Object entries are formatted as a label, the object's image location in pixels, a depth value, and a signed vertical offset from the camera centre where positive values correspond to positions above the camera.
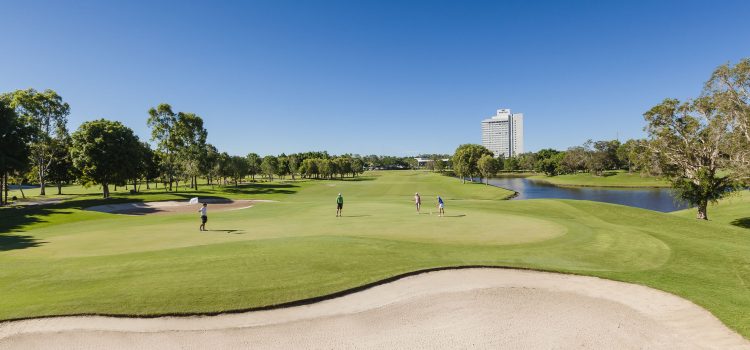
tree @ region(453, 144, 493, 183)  103.22 +1.64
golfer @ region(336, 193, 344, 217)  30.73 -3.14
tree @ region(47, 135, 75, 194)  64.82 +3.12
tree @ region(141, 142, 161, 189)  77.75 +2.95
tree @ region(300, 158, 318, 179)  147.75 +1.60
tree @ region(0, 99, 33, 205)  40.06 +4.49
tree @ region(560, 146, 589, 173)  156.50 +2.07
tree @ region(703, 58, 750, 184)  30.84 +4.70
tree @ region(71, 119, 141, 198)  53.38 +3.87
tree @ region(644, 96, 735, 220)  34.72 +1.49
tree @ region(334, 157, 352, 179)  164.75 +2.32
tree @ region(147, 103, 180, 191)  76.94 +10.50
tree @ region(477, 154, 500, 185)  97.38 +0.04
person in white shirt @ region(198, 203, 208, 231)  24.55 -3.11
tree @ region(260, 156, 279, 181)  136.38 +2.65
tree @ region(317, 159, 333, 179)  148.50 +1.34
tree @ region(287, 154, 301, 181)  151.12 +2.71
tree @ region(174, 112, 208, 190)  81.31 +7.97
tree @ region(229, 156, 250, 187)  100.94 +1.93
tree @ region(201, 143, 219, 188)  87.94 +3.31
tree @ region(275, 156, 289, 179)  149.98 +2.38
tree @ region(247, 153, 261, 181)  132.44 +3.60
